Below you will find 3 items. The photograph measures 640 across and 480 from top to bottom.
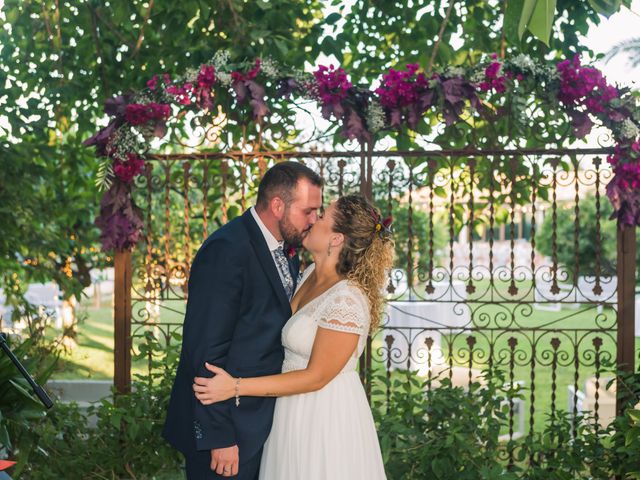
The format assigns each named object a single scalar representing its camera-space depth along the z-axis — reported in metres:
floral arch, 4.69
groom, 2.72
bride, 2.86
